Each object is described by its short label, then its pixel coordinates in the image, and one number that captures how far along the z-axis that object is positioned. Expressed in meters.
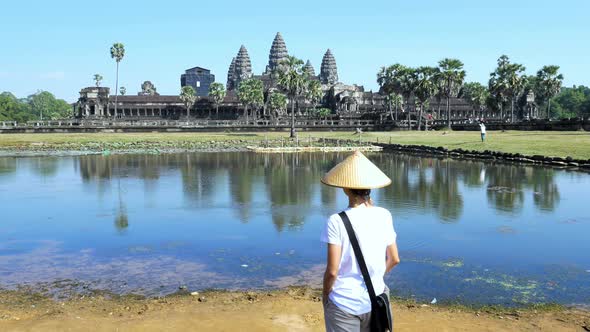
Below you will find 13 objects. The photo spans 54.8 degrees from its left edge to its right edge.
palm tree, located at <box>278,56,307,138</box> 70.75
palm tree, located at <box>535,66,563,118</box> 84.00
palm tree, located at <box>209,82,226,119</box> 118.75
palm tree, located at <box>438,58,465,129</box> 77.88
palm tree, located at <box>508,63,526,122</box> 78.56
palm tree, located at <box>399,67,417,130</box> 82.06
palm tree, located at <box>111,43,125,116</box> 107.56
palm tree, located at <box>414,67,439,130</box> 79.81
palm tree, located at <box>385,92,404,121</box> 96.70
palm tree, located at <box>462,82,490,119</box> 109.12
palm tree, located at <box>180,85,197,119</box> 115.81
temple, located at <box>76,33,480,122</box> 119.56
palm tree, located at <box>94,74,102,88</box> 128.06
